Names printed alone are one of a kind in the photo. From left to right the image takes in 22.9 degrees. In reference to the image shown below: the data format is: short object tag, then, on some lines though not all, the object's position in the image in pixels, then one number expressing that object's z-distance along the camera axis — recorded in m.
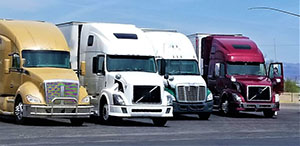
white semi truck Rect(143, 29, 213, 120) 28.97
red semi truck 31.72
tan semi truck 23.00
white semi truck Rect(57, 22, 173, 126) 24.48
